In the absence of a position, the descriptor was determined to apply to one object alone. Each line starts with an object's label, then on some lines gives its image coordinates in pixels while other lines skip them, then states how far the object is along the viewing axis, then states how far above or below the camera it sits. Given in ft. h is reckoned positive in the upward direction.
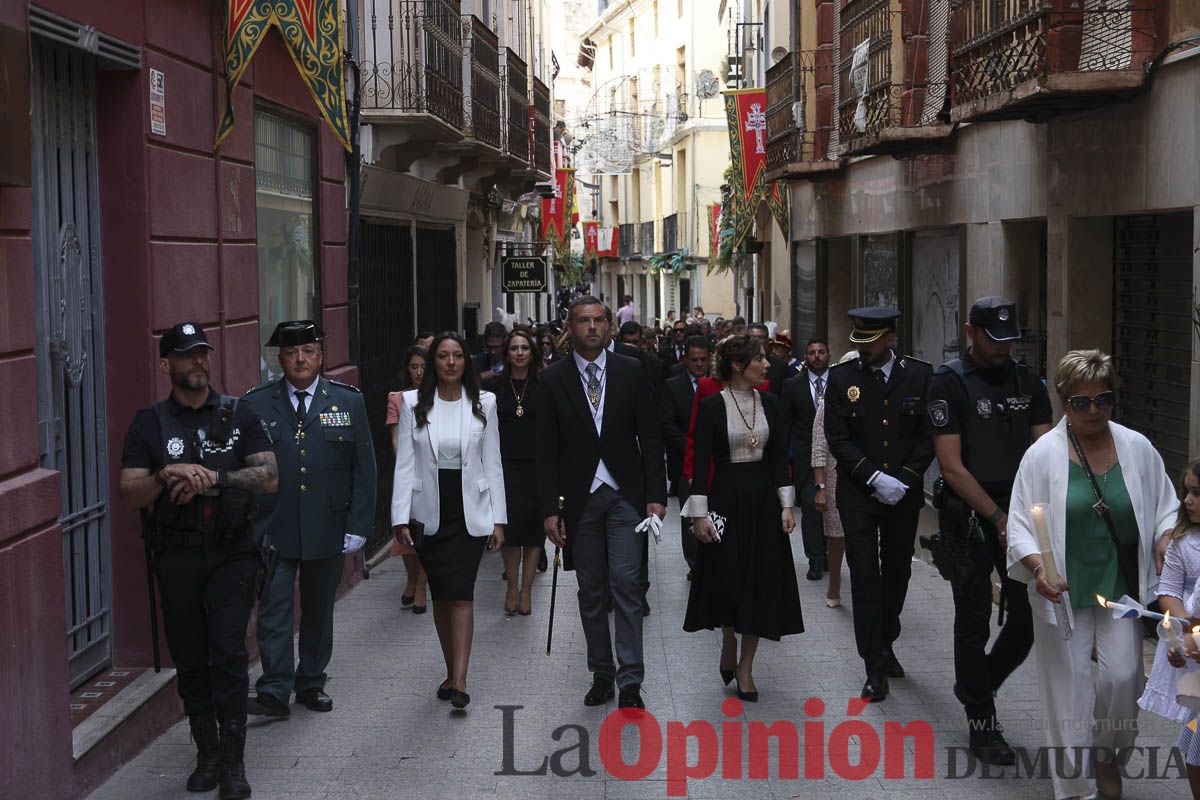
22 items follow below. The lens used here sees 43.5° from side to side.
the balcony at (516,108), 68.68 +8.96
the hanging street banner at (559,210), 133.08 +7.80
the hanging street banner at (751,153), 81.10 +7.64
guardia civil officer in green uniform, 25.09 -3.47
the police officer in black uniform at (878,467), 25.63 -2.99
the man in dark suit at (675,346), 68.33 -2.53
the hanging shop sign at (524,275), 87.76 +1.27
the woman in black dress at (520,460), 34.17 -3.77
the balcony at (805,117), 67.31 +8.14
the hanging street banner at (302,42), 28.02 +5.08
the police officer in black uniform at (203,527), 20.04 -3.07
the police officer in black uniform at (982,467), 22.15 -2.58
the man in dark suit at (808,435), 33.47 -3.21
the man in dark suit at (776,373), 45.79 -2.45
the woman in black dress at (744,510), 25.75 -3.70
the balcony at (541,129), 81.51 +9.54
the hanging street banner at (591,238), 218.30 +8.57
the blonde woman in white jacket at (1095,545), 18.98 -3.22
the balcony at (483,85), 57.41 +8.60
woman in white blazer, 25.30 -3.25
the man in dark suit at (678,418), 34.47 -2.90
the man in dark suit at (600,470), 25.72 -2.99
